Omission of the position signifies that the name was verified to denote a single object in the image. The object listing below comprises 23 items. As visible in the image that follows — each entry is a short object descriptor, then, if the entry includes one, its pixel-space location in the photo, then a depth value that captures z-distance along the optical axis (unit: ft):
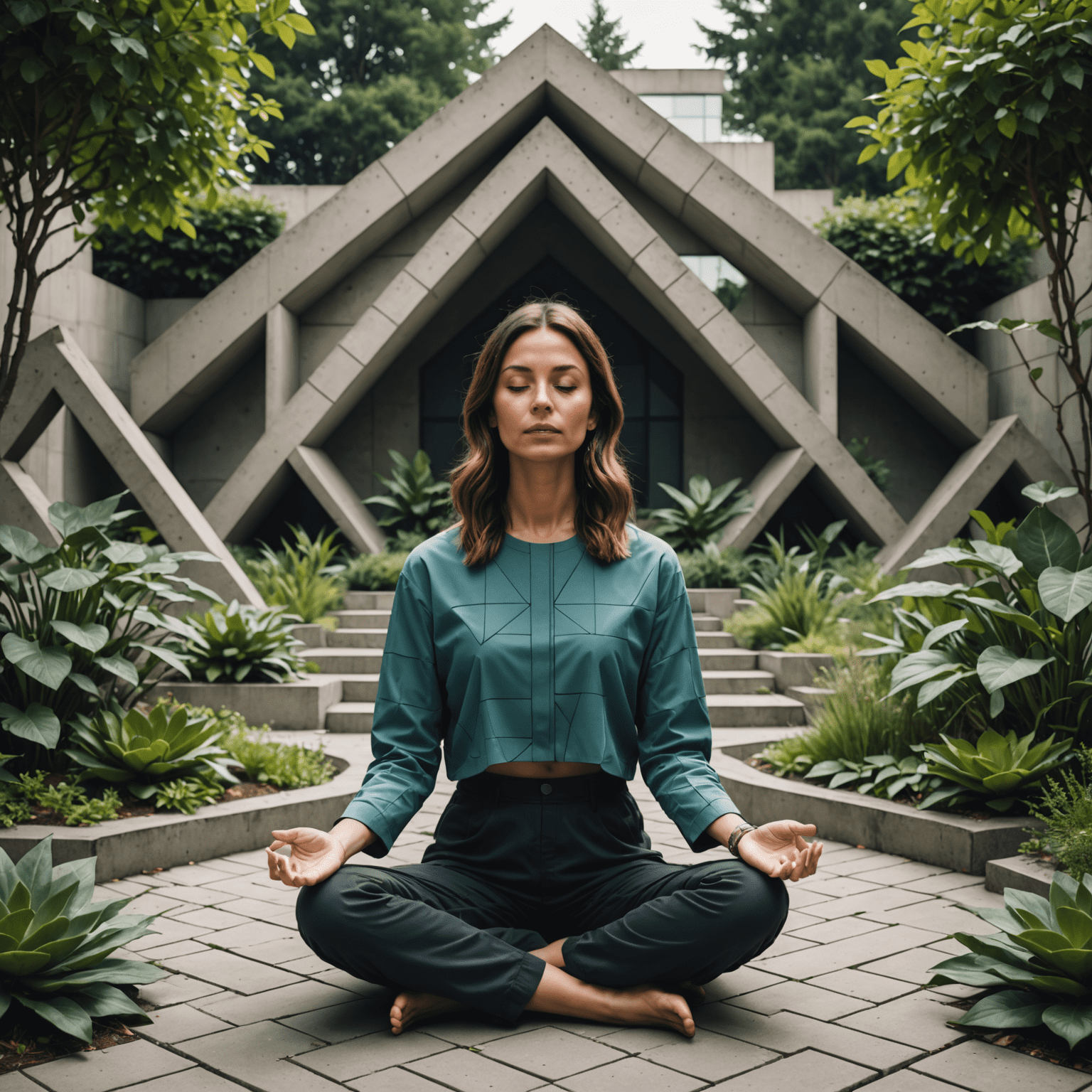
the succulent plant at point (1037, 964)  7.60
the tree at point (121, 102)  13.76
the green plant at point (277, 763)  15.47
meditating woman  7.68
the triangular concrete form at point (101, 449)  23.35
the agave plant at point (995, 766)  12.62
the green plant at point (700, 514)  34.53
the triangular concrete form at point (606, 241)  33.53
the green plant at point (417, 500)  35.58
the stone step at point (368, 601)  30.35
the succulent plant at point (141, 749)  13.57
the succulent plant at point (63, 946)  7.64
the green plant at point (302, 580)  28.43
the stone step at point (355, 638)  27.55
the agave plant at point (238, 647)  21.12
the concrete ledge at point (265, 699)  21.02
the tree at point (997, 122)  13.80
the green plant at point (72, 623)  13.20
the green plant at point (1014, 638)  12.53
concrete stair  22.66
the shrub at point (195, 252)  35.45
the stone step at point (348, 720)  21.98
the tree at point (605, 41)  123.44
